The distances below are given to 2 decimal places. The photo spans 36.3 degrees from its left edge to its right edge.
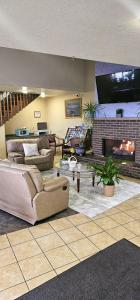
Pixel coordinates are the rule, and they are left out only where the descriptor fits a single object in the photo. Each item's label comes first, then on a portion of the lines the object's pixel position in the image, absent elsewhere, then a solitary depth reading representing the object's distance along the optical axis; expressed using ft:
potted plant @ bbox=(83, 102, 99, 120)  21.95
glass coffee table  14.69
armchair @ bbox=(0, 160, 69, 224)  9.63
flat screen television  17.43
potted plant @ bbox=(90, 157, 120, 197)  12.94
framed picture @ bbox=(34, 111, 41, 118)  31.00
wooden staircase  24.36
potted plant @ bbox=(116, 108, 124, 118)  19.55
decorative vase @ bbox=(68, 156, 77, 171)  15.15
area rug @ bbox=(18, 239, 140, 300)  6.15
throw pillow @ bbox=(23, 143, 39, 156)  19.69
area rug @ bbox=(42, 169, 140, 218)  11.59
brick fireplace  17.80
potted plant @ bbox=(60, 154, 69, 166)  16.12
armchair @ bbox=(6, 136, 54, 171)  18.34
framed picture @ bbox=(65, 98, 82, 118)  26.41
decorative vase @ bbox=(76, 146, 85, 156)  22.13
